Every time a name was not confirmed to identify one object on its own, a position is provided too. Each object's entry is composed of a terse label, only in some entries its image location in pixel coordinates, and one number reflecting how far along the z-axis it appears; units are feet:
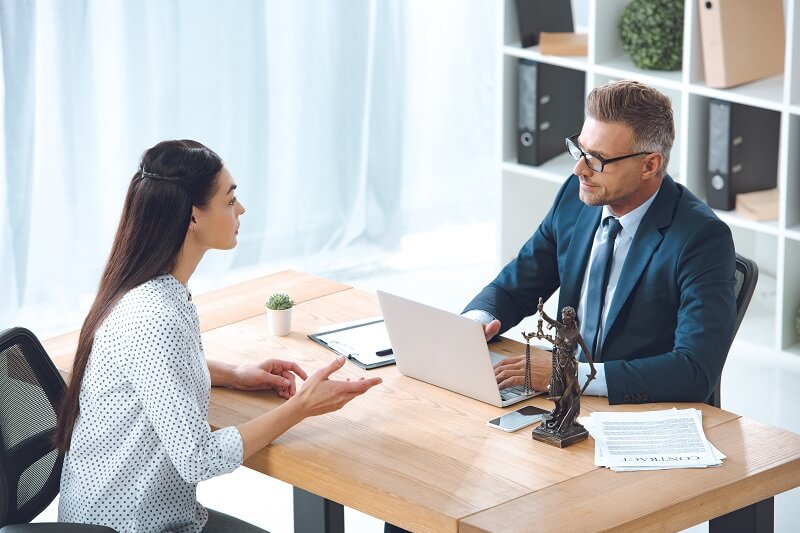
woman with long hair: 11.59
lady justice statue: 11.85
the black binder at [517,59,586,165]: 25.49
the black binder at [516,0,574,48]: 25.33
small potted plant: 14.80
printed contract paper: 11.55
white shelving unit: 21.89
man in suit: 13.15
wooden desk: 10.80
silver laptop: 12.57
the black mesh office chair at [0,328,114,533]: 12.00
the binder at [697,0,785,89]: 22.12
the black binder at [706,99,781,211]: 22.65
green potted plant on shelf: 23.38
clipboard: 14.07
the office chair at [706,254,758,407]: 14.32
